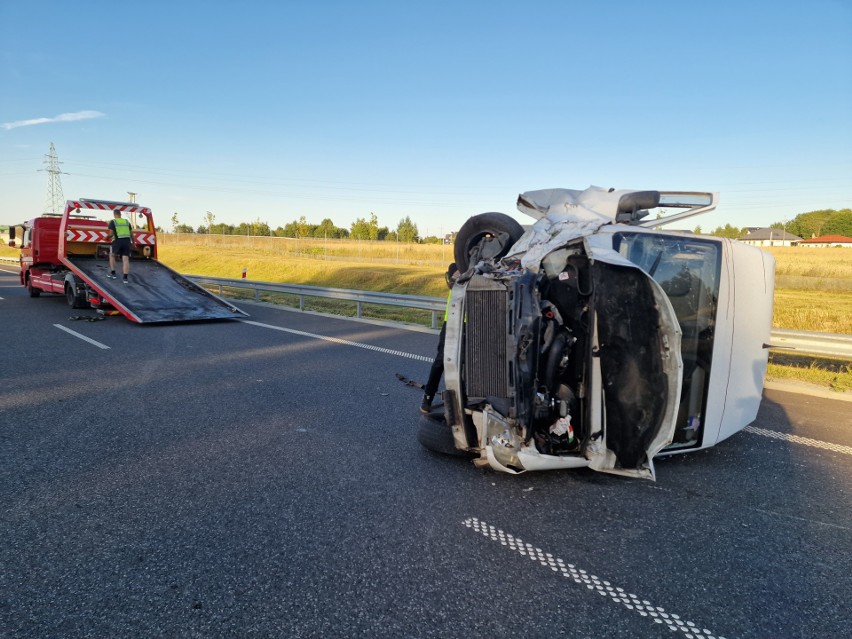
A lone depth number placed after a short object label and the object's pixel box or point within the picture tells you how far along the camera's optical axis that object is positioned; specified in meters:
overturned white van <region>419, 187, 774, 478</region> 3.62
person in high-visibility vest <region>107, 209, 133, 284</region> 12.59
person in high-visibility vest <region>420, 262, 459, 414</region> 4.65
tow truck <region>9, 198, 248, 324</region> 11.67
